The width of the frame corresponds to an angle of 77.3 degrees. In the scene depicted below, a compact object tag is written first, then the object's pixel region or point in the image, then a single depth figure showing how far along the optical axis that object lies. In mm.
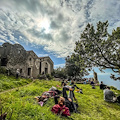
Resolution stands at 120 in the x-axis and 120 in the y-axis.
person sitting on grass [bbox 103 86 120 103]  8164
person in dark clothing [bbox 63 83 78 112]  5273
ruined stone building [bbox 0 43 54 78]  16842
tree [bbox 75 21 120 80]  11633
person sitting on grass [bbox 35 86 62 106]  5805
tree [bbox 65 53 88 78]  29859
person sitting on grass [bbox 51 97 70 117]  4410
